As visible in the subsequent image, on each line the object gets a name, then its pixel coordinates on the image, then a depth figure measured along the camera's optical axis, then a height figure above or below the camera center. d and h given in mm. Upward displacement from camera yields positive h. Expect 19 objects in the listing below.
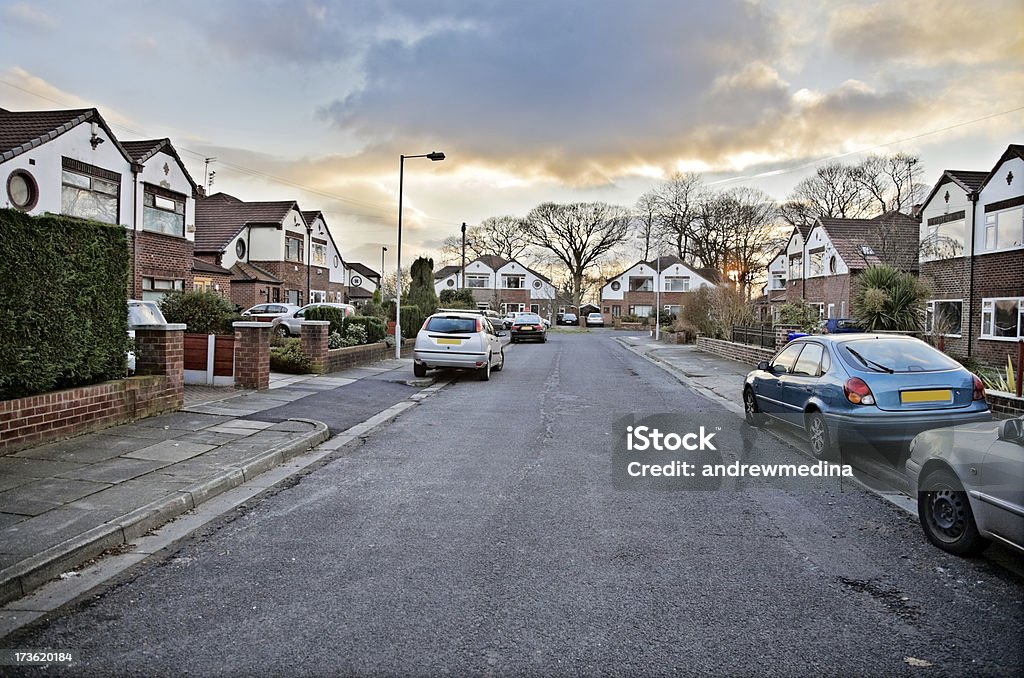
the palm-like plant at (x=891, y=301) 15508 +532
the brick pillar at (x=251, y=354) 12828 -734
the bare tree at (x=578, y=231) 78250 +9918
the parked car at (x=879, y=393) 7293 -719
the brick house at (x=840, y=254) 31672 +3550
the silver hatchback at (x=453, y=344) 16562 -638
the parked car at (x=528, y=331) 38625 -673
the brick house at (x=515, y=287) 83875 +3679
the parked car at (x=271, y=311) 29019 +139
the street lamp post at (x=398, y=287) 21891 +926
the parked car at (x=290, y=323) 26094 -337
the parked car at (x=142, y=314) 11562 -40
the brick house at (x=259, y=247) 37750 +3815
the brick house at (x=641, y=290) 80000 +3619
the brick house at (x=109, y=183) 19906 +4096
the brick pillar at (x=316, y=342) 16172 -625
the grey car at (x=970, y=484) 4355 -1062
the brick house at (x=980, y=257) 22781 +2426
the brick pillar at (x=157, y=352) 9984 -570
